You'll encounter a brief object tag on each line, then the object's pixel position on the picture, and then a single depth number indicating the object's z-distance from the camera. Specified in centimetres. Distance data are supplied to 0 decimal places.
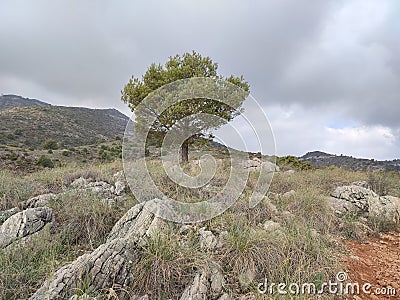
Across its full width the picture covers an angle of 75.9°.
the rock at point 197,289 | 244
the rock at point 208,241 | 314
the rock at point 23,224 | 338
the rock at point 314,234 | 356
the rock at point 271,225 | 382
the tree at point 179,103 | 1127
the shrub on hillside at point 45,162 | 1541
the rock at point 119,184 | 540
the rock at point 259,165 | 979
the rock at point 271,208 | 469
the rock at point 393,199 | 620
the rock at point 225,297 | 245
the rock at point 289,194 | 587
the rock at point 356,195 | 600
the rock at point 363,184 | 764
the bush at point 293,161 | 1455
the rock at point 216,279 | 259
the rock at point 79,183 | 572
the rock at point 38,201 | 435
